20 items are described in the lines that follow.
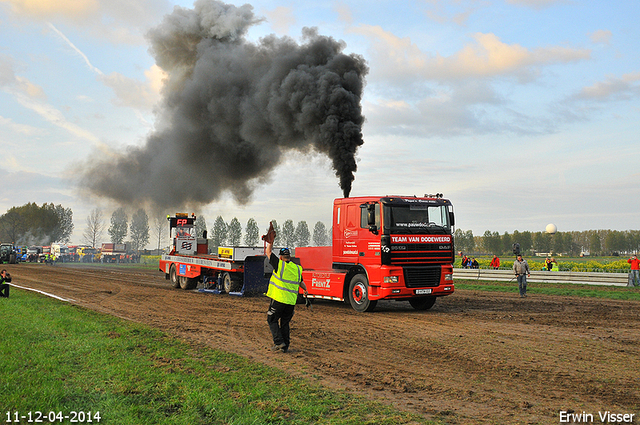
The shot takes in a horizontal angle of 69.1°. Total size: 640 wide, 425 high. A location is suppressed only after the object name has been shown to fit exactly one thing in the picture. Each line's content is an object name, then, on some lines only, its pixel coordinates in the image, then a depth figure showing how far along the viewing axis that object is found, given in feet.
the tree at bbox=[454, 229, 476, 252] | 372.58
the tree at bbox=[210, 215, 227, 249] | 312.71
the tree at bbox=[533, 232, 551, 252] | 431.84
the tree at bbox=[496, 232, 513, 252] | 394.93
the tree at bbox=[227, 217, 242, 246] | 311.88
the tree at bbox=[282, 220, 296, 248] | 334.65
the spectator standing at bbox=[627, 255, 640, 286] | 72.84
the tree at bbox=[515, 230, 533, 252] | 400.80
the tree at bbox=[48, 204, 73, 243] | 307.99
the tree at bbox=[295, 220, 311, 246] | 337.21
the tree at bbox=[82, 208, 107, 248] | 297.53
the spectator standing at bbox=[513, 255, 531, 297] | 61.36
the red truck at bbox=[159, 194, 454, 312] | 41.45
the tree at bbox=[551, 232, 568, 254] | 431.84
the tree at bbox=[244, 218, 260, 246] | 311.37
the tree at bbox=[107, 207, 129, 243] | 342.03
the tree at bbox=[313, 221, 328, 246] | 338.95
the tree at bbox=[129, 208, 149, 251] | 323.33
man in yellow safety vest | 26.96
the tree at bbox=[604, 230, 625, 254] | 449.89
